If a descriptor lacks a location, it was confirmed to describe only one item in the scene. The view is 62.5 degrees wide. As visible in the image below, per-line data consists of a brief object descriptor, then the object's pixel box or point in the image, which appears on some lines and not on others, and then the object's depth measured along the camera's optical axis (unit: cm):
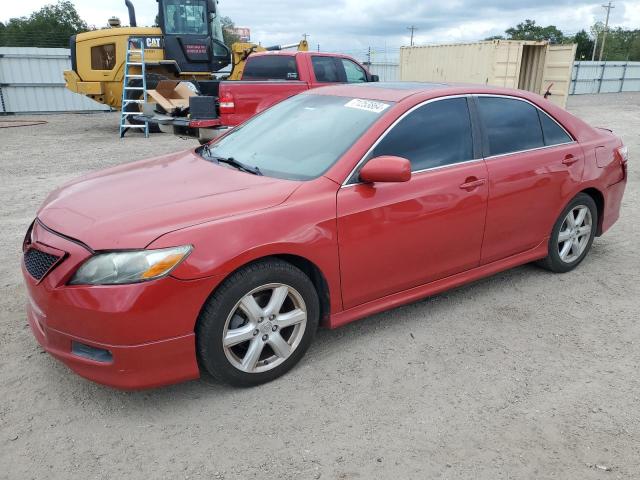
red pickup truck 957
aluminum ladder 1301
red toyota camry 249
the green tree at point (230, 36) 5129
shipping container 1627
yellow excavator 1361
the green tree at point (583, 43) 6291
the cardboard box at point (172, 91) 1280
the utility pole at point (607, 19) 6522
